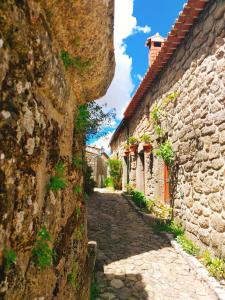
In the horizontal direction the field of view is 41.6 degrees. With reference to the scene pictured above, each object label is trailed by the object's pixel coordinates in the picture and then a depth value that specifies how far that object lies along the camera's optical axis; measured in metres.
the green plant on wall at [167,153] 7.19
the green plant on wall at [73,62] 1.94
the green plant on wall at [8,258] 1.04
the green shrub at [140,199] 9.80
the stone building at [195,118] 4.90
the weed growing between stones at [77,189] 2.37
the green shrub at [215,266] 4.41
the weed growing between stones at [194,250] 4.46
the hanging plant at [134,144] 12.00
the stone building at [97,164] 20.22
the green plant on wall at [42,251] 1.39
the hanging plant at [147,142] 9.28
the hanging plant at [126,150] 13.52
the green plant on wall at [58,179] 1.66
